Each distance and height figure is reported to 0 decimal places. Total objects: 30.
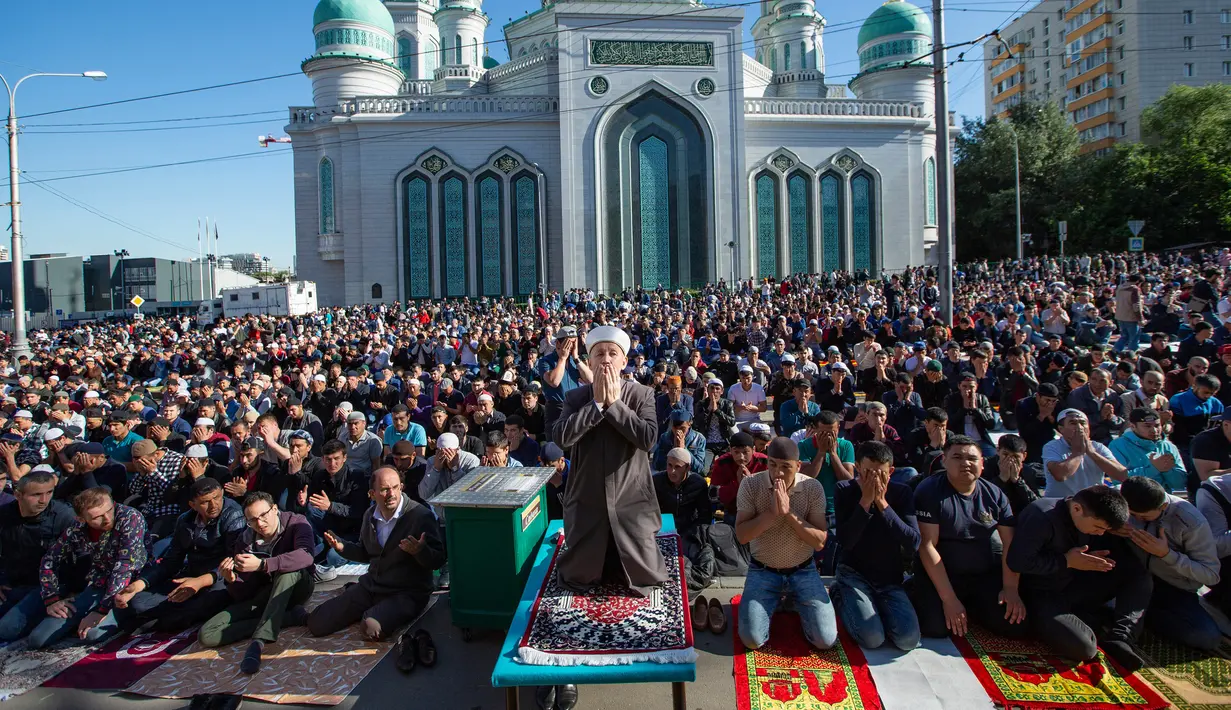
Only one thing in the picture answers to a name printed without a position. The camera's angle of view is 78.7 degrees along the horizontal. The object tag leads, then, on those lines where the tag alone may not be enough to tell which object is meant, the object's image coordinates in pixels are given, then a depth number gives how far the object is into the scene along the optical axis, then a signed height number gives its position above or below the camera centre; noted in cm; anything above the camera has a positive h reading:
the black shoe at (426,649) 412 -169
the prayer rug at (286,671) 396 -181
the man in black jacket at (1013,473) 443 -87
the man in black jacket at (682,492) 549 -115
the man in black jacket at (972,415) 658 -77
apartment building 3928 +1472
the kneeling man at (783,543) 404 -121
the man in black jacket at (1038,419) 620 -78
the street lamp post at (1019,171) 2869 +683
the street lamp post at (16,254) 1514 +203
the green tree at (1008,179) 3450 +707
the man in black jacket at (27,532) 513 -124
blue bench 321 -144
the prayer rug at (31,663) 418 -184
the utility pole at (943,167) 1050 +229
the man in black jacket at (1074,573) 386 -132
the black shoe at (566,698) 364 -174
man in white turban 352 -77
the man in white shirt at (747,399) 805 -70
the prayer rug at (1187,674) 353 -175
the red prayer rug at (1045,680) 354 -175
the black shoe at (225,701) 380 -181
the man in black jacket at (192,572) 471 -146
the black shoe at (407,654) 406 -170
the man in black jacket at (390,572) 454 -144
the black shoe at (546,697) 361 -173
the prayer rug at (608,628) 327 -135
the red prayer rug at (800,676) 364 -176
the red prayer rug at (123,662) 416 -182
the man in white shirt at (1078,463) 482 -89
